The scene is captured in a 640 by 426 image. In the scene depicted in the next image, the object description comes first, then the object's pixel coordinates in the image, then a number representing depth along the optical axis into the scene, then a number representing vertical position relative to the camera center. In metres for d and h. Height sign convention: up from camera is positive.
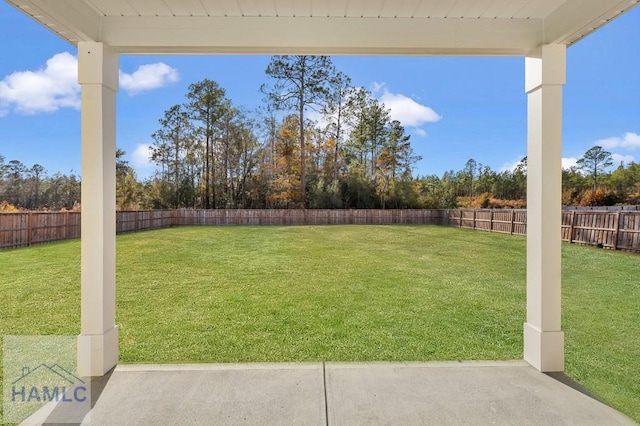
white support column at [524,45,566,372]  1.92 +0.00
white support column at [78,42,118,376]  1.86 +0.00
